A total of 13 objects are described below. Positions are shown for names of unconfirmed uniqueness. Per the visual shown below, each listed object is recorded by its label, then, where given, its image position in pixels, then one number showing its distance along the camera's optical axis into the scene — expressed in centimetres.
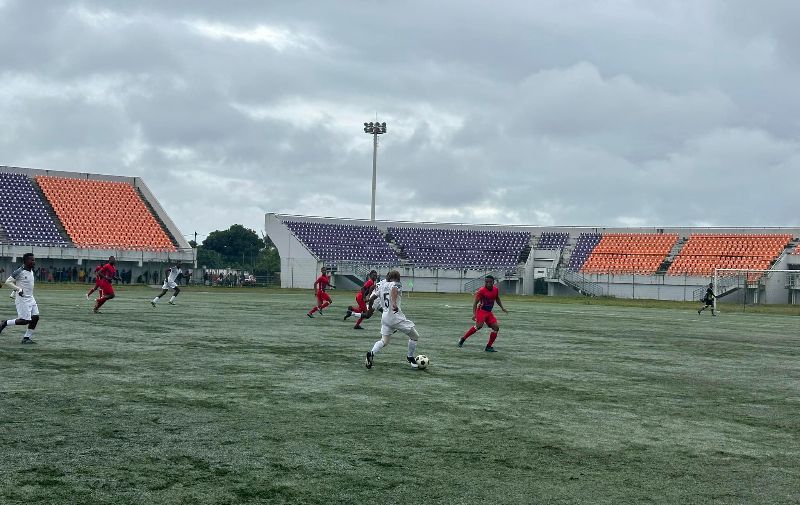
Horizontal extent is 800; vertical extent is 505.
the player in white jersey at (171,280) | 3691
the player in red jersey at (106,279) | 3103
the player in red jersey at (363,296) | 2758
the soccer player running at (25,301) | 1833
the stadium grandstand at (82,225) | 7188
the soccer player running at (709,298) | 4661
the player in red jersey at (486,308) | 2041
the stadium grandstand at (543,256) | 7912
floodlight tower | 9262
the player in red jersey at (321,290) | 3259
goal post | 7269
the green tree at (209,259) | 13225
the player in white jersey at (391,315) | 1558
